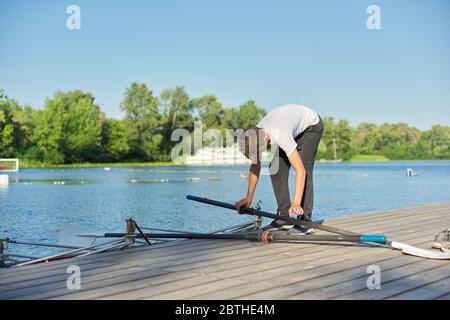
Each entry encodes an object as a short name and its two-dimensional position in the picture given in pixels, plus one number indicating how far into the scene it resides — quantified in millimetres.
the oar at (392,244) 3928
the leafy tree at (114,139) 76062
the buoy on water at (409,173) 49188
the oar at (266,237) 4110
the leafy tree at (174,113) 79750
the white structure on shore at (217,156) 74625
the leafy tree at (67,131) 71688
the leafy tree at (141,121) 77875
